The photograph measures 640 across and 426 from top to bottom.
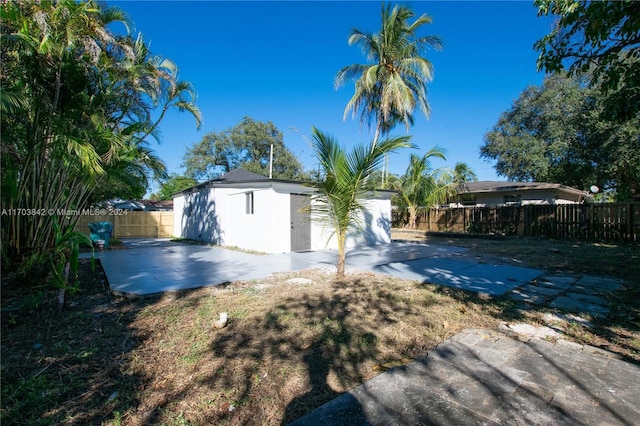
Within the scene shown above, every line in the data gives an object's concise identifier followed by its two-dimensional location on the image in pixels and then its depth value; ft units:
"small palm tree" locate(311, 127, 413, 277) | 15.96
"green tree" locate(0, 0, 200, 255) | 14.06
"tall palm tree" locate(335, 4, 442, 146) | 44.34
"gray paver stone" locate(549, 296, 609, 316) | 12.27
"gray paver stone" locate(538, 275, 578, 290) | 16.40
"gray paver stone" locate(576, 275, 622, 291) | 16.00
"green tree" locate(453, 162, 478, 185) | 52.34
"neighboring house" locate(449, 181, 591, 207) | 54.54
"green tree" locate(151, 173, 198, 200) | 105.99
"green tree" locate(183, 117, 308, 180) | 93.97
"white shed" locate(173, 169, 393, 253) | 30.09
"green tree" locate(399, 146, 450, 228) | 49.55
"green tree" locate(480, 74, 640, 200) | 44.62
